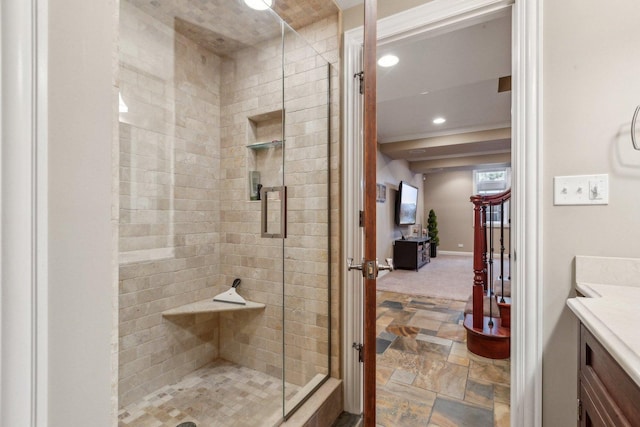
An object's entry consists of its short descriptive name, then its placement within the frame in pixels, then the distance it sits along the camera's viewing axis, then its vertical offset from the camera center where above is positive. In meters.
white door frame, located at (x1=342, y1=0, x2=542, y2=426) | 1.27 +0.04
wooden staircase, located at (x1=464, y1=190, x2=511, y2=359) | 2.31 -0.91
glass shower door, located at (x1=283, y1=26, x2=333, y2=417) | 1.82 -0.03
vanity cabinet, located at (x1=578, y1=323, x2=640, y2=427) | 0.62 -0.45
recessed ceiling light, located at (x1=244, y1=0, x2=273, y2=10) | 1.80 +1.34
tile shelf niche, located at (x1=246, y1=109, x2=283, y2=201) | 2.18 +0.49
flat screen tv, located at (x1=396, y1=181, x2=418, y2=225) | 6.32 +0.23
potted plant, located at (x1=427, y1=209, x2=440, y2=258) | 8.27 -0.50
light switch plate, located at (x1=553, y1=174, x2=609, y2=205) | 1.19 +0.10
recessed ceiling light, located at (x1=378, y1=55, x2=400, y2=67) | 2.43 +1.33
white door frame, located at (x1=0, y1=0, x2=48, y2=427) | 0.39 +0.00
